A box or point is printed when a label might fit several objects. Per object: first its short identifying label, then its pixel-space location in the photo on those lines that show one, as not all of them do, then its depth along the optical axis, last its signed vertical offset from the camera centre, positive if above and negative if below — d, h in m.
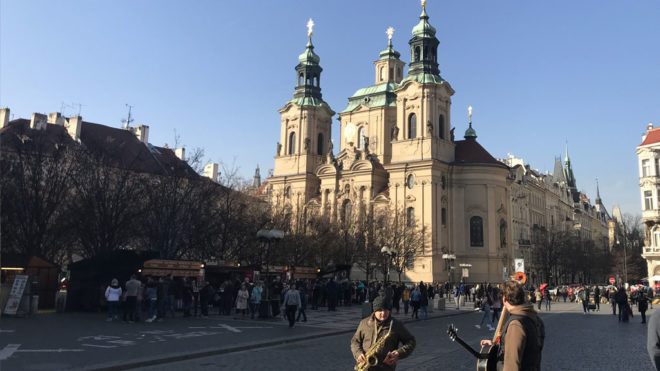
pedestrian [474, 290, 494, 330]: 22.14 -0.98
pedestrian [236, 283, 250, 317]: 24.12 -1.07
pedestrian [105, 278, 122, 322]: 20.88 -0.88
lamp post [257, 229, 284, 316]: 25.36 +1.89
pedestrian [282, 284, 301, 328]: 20.33 -1.00
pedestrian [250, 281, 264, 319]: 23.98 -0.97
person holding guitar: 4.77 -0.49
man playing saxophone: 5.70 -0.66
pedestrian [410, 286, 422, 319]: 26.48 -0.98
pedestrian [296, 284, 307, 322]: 22.67 -1.08
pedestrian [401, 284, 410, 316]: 29.70 -1.00
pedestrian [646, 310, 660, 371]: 5.11 -0.51
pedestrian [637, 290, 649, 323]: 24.78 -0.83
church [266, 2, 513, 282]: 62.12 +13.15
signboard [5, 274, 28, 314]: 20.62 -0.92
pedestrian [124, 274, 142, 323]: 21.11 -0.85
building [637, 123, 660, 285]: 63.62 +10.64
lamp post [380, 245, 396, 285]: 34.41 +1.73
